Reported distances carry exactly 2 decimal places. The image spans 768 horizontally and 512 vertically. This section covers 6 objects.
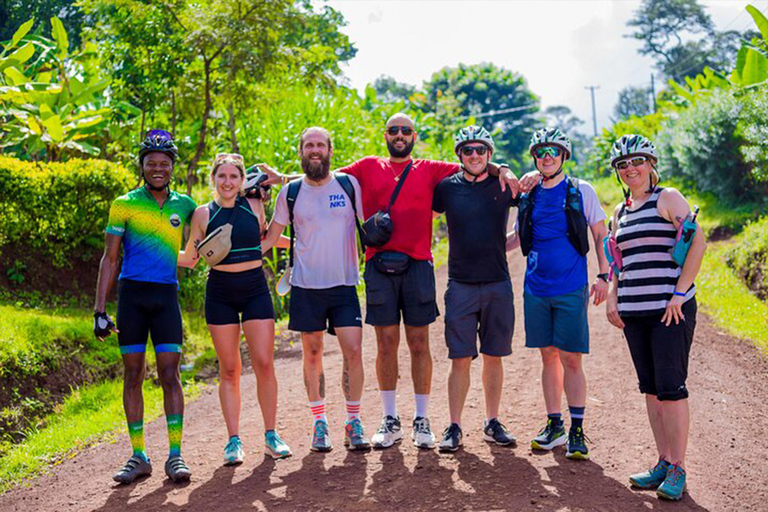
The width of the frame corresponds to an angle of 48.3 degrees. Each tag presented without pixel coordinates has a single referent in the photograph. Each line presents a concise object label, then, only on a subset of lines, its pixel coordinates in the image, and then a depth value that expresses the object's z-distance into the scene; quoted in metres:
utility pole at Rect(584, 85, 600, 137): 83.19
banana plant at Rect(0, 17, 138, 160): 13.49
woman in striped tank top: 5.16
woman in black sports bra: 5.95
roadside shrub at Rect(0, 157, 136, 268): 11.25
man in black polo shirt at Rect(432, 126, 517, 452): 6.08
